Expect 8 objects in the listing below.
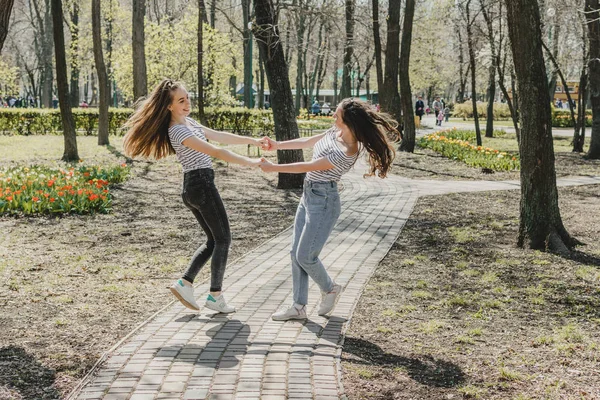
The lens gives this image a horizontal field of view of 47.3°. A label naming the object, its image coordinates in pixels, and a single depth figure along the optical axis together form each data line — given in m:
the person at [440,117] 41.03
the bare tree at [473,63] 21.13
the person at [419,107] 42.86
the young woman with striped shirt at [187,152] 4.81
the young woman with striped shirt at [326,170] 4.58
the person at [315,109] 47.89
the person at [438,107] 41.86
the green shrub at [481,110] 47.97
